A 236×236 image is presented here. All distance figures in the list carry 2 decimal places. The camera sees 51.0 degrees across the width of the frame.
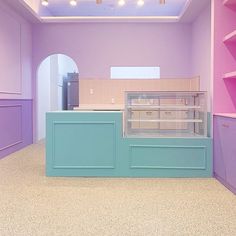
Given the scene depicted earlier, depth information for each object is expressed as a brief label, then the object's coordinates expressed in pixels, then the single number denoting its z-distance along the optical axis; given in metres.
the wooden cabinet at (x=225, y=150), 2.96
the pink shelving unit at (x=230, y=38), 3.25
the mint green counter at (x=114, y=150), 3.54
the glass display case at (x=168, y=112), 3.58
